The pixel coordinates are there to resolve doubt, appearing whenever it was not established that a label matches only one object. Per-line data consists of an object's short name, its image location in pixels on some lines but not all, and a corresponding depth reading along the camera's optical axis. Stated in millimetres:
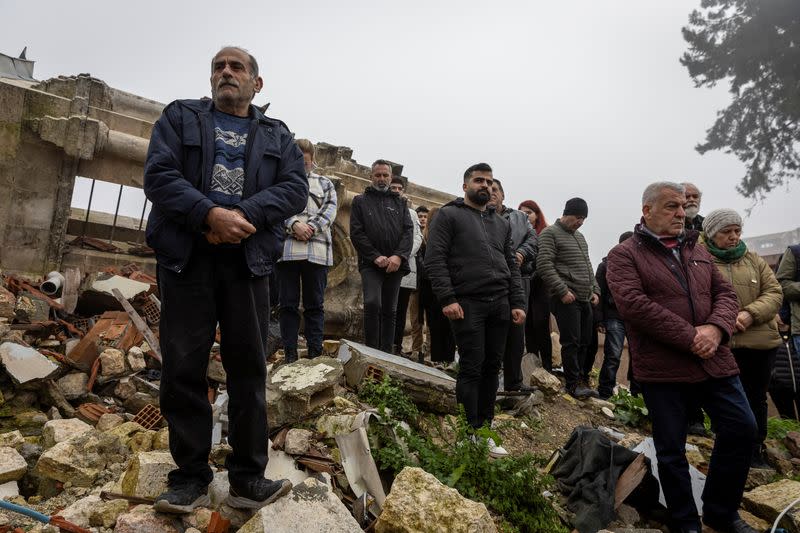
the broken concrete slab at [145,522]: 2092
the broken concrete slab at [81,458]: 2699
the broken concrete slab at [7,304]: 4461
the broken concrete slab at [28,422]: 3335
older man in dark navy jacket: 2168
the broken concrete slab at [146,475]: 2396
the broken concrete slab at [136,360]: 4258
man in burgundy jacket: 2961
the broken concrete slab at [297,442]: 2973
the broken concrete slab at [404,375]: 4156
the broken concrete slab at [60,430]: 3078
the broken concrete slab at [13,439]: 2975
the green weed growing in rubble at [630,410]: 5367
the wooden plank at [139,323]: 4434
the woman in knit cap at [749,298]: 3861
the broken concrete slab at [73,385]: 3875
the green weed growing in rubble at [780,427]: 5199
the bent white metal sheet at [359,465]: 2822
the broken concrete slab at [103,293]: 5285
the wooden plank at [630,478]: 3301
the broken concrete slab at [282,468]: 2795
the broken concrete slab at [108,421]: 3434
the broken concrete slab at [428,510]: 2344
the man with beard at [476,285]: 3887
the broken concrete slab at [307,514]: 2070
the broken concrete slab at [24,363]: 3596
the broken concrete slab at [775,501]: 3191
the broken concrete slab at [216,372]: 4262
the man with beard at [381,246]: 5074
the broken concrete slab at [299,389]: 3354
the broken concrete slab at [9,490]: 2586
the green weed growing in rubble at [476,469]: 2996
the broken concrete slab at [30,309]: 4637
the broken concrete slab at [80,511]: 2219
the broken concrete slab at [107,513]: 2206
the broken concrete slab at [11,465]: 2656
